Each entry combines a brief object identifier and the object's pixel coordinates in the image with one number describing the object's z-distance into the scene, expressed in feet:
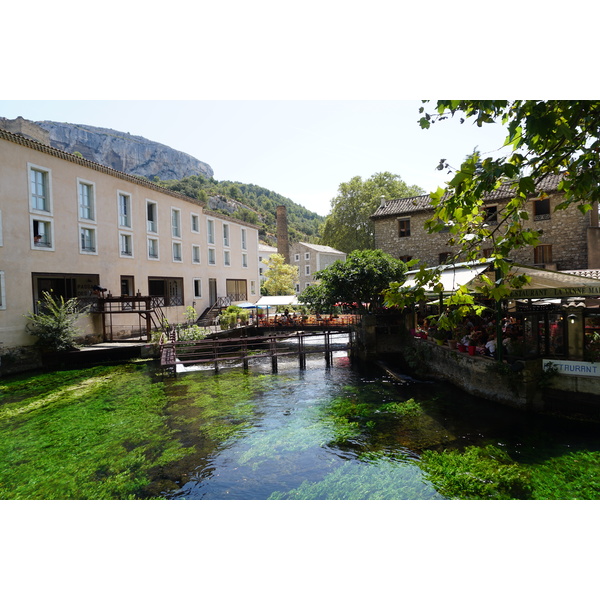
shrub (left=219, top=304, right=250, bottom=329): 71.72
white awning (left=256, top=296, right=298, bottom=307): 77.82
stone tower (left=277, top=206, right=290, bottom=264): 149.28
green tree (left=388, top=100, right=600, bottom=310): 8.64
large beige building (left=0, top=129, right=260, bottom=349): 51.26
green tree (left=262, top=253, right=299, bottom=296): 124.16
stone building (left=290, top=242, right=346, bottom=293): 140.67
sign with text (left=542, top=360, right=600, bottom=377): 24.88
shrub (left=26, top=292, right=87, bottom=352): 51.44
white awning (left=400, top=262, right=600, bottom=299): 26.11
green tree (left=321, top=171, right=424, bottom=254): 122.93
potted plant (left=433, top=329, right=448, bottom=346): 39.11
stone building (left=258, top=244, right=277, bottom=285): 176.51
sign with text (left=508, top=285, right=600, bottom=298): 25.98
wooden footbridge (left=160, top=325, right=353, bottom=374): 47.55
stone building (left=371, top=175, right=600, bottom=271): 63.35
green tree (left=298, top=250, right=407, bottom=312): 54.85
